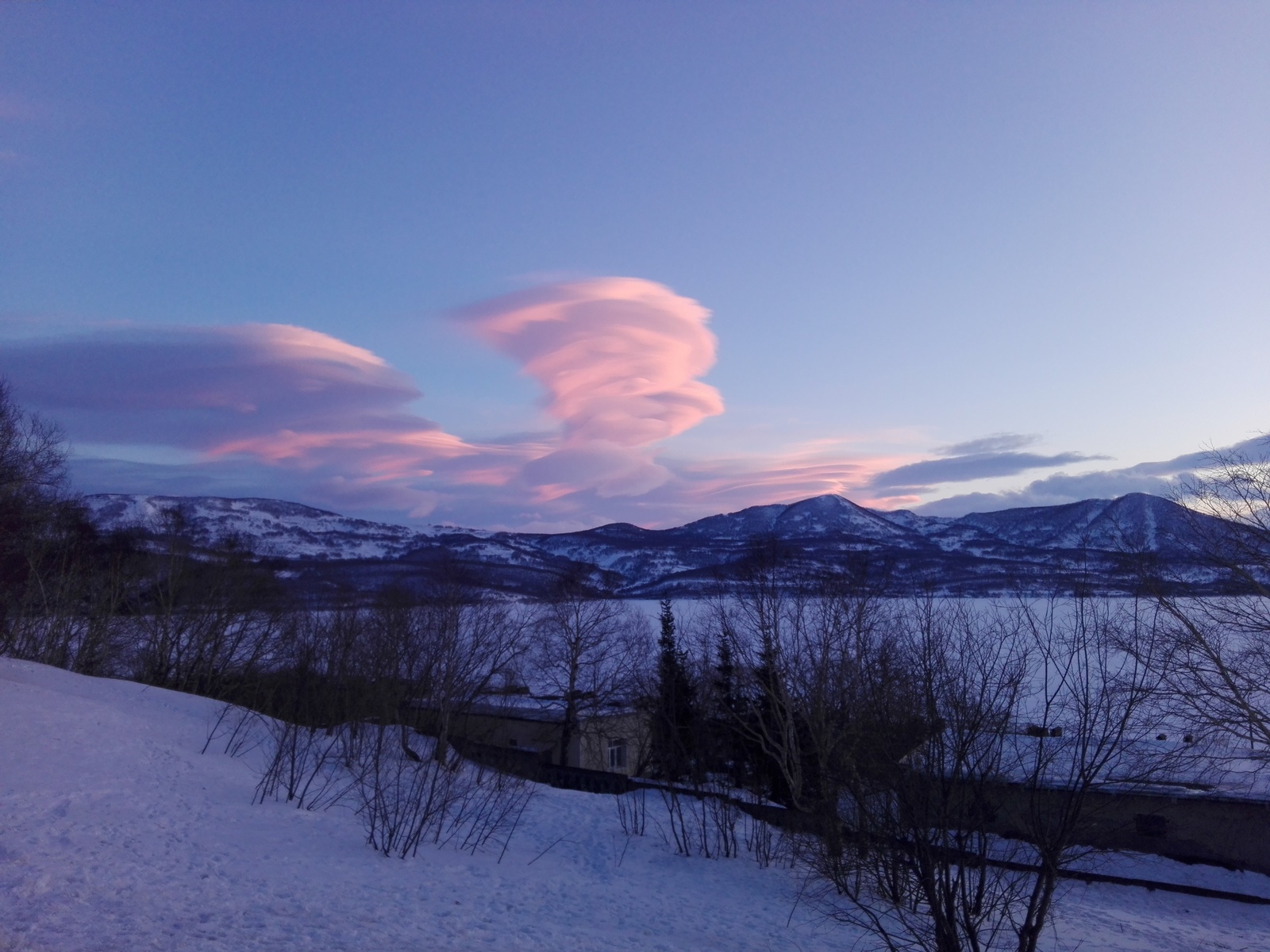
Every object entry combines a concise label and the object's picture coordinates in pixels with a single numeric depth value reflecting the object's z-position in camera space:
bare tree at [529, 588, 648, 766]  39.22
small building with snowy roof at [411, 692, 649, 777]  37.72
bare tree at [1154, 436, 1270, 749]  16.70
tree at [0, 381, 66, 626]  24.25
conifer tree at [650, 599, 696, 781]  23.09
